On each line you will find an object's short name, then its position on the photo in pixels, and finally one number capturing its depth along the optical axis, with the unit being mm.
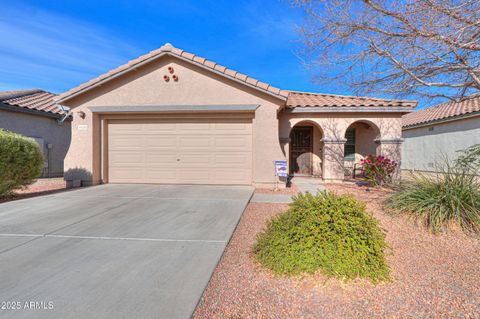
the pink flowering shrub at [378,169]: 8406
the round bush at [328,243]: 2703
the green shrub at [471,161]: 5938
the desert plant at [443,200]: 4371
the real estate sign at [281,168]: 8189
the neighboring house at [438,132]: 12359
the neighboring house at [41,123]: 10828
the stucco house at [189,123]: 8562
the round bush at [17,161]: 6633
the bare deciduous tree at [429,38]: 4316
